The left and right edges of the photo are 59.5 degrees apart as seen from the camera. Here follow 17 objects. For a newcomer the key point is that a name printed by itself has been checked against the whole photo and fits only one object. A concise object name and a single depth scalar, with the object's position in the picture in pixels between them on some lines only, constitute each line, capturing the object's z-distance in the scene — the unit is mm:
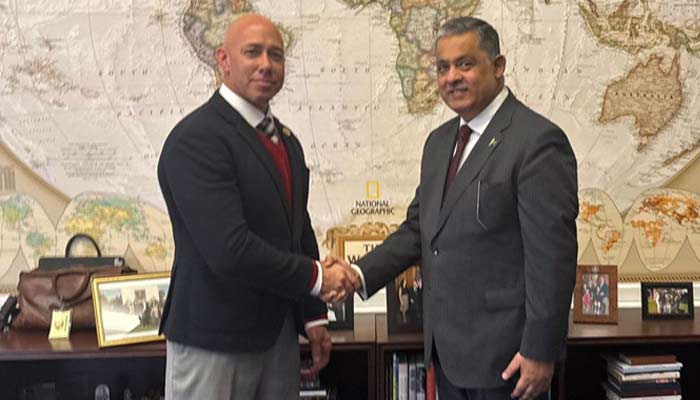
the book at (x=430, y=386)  2136
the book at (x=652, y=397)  2183
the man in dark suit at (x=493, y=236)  1521
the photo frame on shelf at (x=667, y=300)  2355
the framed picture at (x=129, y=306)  2107
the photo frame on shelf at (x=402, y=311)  2186
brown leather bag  2264
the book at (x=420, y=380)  2176
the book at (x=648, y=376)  2197
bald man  1503
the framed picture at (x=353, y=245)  2445
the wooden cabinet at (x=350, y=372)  2385
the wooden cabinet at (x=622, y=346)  2119
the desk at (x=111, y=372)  2279
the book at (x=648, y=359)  2199
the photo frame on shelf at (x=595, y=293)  2283
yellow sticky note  2197
